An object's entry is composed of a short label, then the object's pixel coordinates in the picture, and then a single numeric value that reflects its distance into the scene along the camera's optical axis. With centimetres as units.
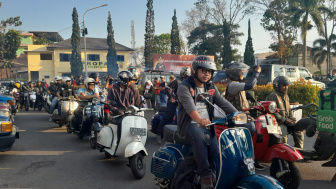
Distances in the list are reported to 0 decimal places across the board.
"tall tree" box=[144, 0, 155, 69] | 4919
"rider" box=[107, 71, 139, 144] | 634
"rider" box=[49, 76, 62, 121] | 1196
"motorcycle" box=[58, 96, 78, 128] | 954
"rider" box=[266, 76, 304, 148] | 539
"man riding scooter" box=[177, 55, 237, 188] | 319
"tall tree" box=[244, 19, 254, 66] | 3866
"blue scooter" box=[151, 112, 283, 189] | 293
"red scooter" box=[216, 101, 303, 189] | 413
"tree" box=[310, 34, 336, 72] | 4016
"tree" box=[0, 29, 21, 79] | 4547
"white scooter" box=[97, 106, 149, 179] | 508
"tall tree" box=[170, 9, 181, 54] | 4694
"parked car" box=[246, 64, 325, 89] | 1264
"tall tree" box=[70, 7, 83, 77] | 4791
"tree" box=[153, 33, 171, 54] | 5641
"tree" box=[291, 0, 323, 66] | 3025
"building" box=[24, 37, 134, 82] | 4841
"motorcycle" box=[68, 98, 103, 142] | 740
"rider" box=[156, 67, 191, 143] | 771
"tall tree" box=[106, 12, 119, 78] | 5097
